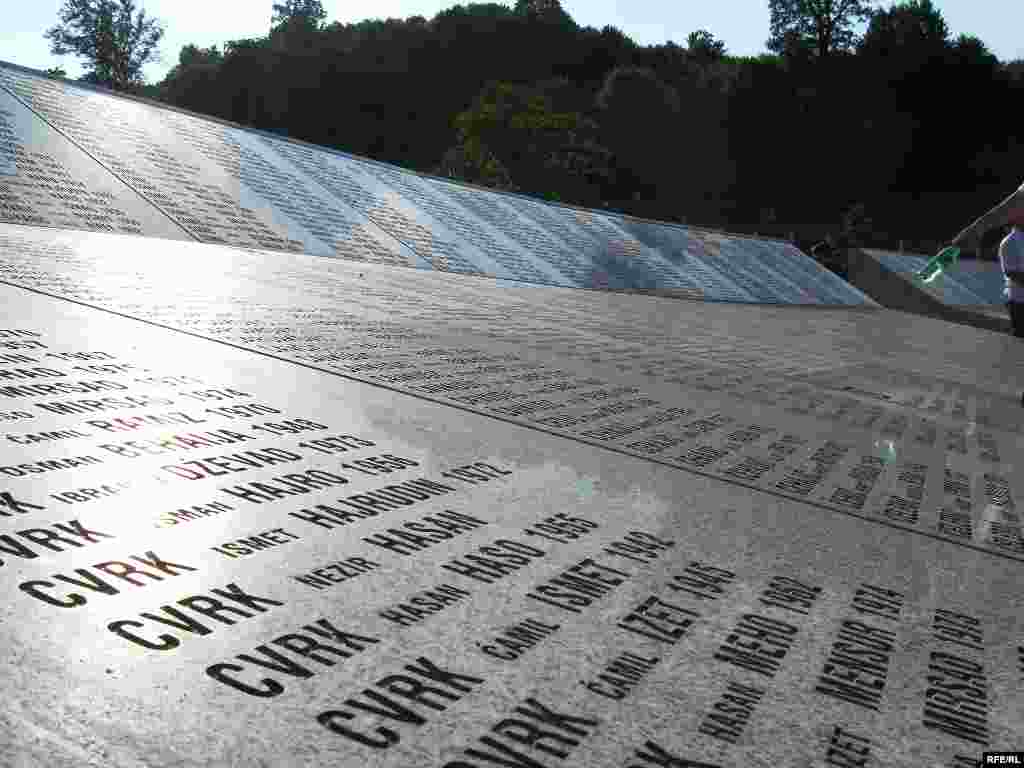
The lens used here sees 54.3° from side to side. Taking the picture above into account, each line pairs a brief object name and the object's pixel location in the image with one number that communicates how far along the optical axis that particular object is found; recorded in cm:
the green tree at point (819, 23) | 6831
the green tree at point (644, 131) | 5548
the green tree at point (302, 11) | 9594
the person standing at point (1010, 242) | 510
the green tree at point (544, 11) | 8281
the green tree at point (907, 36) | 6369
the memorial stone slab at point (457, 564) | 172
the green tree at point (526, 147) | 4331
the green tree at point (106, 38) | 6488
